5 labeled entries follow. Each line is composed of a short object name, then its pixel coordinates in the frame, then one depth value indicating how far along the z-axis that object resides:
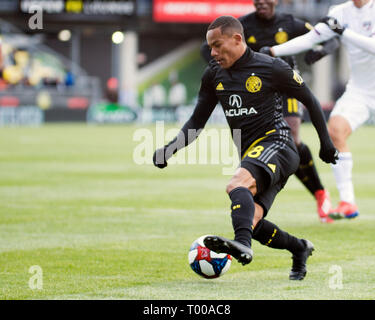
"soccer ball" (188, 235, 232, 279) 12.23
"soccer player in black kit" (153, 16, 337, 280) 12.29
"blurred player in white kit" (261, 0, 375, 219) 18.45
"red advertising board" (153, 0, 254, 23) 75.37
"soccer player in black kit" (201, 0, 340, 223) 19.36
